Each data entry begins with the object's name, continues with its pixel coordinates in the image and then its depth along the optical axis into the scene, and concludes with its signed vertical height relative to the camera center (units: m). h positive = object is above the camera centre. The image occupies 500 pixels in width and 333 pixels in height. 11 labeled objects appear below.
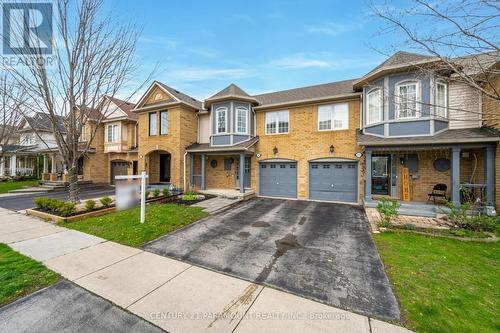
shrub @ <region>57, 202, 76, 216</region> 7.54 -1.65
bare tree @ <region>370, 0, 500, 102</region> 3.83 +2.91
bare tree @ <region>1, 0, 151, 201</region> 7.67 +3.74
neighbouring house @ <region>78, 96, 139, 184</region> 17.38 +1.49
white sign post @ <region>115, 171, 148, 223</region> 6.49 -1.02
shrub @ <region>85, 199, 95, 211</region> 8.11 -1.61
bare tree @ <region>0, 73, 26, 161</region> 11.10 +3.49
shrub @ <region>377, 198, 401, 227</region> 6.60 -1.49
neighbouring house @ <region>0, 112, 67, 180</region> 18.84 +0.75
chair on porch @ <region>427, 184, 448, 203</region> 8.76 -1.18
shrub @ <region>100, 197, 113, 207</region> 8.81 -1.57
